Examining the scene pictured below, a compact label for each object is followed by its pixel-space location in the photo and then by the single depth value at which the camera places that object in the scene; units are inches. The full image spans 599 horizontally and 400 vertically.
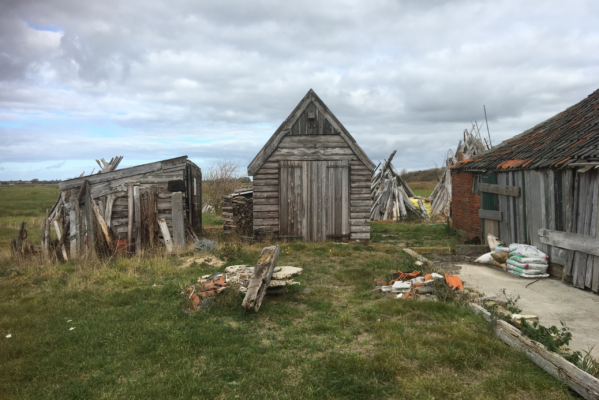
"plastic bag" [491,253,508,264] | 375.9
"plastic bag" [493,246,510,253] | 382.0
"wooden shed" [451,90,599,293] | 287.6
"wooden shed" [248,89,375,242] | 505.7
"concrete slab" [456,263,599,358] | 208.1
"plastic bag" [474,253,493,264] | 387.5
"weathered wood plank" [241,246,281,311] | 241.0
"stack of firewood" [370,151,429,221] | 812.6
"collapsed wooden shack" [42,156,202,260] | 416.5
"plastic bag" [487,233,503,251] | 414.6
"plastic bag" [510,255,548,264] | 334.0
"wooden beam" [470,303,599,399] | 144.6
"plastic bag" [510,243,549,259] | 339.3
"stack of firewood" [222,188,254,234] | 577.3
